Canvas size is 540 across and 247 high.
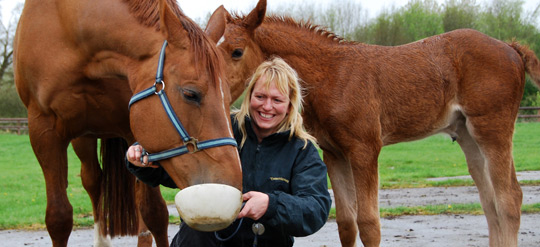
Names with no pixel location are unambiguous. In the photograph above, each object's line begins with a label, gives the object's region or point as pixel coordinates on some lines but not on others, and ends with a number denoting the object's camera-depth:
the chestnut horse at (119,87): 2.66
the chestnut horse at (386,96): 4.57
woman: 2.79
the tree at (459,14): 30.84
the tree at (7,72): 27.62
